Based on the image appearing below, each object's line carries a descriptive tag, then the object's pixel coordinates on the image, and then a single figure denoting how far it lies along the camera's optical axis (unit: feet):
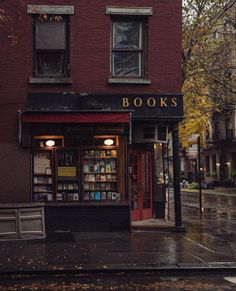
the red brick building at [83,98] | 49.52
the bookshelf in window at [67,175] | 51.01
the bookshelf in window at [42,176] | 50.67
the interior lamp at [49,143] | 50.98
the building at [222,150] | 187.11
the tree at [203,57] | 77.92
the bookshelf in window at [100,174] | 51.52
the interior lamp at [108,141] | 51.83
